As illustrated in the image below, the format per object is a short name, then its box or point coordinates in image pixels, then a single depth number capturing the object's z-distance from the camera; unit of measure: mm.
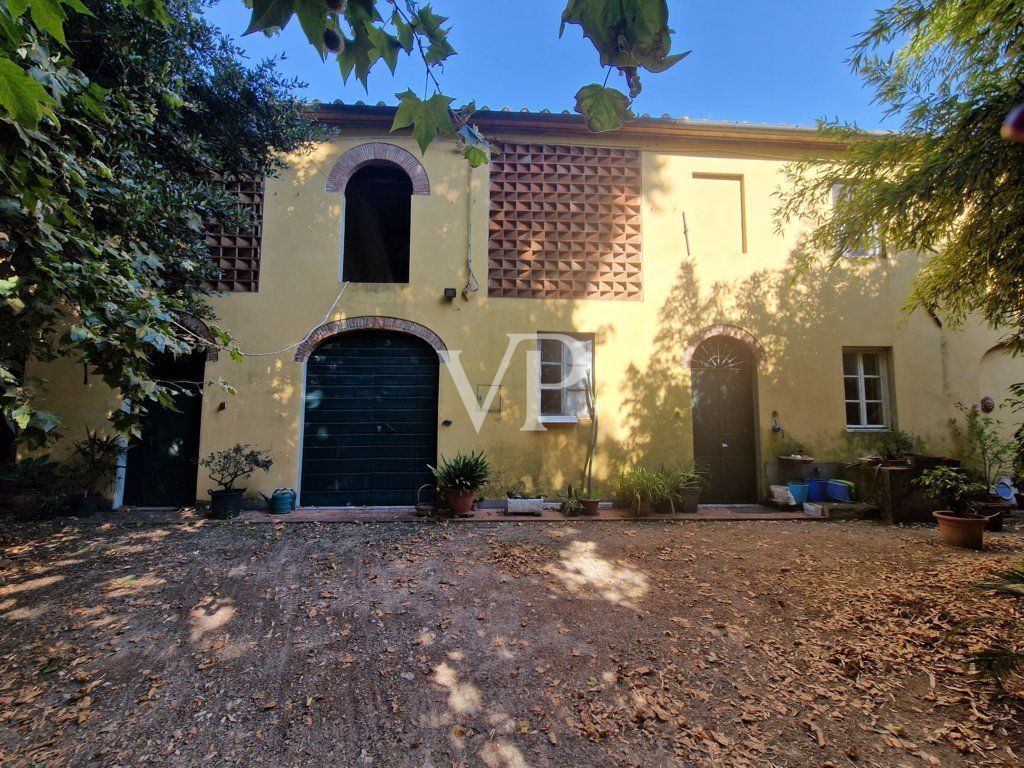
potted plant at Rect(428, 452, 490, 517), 6172
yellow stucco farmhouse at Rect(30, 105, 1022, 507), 6715
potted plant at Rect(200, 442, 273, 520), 5953
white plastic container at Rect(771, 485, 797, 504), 6793
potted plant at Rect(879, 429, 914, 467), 6828
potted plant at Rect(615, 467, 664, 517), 6406
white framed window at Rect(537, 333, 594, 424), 7164
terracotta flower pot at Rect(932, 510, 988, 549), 5070
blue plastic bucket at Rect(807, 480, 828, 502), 6953
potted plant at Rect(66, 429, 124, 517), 6031
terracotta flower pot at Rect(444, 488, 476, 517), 6176
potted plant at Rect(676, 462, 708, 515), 6645
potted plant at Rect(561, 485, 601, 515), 6470
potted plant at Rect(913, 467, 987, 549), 5078
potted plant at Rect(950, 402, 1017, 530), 6816
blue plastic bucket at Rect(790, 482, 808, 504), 6902
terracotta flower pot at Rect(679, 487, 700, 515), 6648
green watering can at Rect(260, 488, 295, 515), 6254
